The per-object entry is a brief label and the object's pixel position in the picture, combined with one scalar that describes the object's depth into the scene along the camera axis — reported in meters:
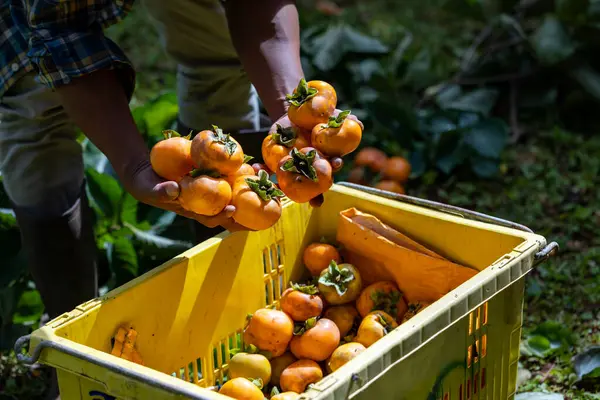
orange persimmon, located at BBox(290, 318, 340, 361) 2.19
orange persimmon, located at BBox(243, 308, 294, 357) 2.20
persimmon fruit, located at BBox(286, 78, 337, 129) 1.97
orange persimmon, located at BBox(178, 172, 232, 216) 1.80
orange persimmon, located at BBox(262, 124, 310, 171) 1.99
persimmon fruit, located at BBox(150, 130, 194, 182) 1.86
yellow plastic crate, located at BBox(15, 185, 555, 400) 1.68
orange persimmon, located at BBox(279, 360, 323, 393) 2.12
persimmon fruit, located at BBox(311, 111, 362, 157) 1.93
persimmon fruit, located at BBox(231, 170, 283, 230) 1.87
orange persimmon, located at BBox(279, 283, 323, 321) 2.27
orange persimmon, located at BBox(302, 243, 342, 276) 2.40
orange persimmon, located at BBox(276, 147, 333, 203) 1.88
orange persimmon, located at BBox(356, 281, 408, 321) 2.27
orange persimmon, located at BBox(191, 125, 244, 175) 1.82
